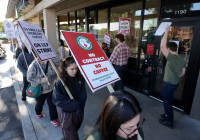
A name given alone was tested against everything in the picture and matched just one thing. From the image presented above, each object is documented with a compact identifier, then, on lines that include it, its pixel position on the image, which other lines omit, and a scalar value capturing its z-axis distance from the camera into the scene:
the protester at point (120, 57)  3.91
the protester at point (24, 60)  3.51
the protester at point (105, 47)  5.13
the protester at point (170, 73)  2.47
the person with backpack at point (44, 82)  2.59
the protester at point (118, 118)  0.86
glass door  3.11
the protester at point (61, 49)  6.08
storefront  3.06
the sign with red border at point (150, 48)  3.94
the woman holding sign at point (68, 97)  1.79
